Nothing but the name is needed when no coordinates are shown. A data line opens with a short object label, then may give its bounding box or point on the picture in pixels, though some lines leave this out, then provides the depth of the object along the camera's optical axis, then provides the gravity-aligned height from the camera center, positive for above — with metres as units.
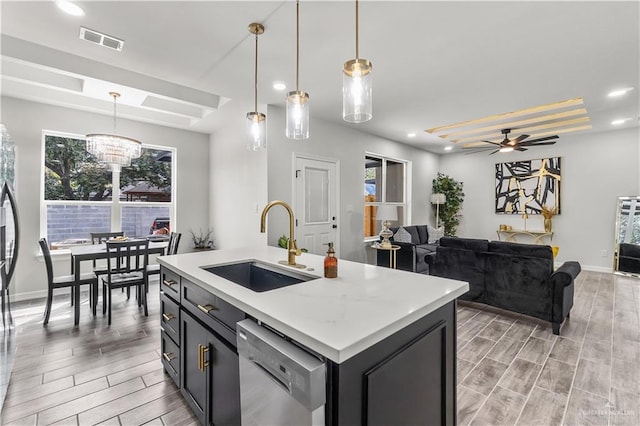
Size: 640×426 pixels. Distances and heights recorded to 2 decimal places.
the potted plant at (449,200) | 7.41 +0.34
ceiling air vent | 2.35 +1.46
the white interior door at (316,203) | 4.46 +0.15
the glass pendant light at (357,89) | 1.56 +0.69
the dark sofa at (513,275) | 2.88 -0.67
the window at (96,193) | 4.14 +0.30
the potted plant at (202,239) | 5.31 -0.50
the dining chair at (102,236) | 4.08 -0.34
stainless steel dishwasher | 0.85 -0.55
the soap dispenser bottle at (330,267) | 1.57 -0.29
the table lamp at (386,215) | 4.36 -0.03
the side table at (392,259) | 4.86 -0.79
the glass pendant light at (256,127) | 2.32 +0.69
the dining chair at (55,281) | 2.99 -0.76
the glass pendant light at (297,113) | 1.95 +0.68
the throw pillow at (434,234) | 6.19 -0.44
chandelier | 3.55 +0.81
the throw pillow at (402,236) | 5.54 -0.44
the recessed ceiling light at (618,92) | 3.54 +1.53
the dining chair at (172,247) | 3.74 -0.46
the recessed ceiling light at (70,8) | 2.03 +1.47
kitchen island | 0.91 -0.48
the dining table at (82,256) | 3.04 -0.48
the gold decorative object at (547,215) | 6.11 -0.02
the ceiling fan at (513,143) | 4.73 +1.19
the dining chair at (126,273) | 3.14 -0.73
